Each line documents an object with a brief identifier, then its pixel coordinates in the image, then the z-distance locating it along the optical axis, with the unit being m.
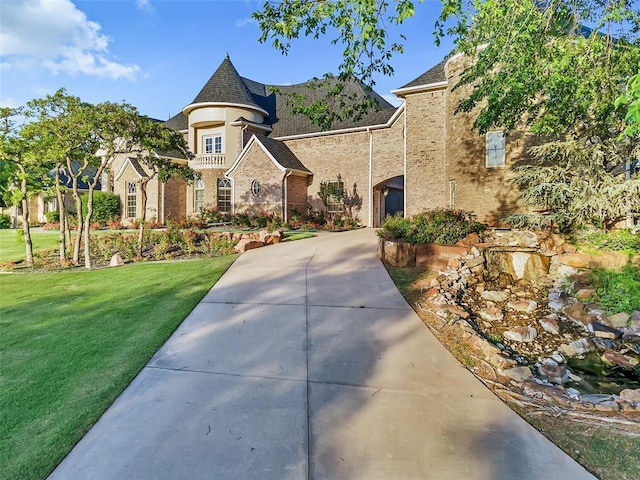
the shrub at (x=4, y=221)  26.34
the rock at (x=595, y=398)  3.49
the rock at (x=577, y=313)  5.86
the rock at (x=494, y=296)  6.78
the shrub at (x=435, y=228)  8.70
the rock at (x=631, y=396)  3.43
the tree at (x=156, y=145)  10.54
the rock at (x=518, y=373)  3.88
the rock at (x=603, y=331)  5.29
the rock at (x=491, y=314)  5.90
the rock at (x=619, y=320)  5.55
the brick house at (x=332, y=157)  13.39
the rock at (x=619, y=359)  4.51
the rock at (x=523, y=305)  6.35
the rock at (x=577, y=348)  4.85
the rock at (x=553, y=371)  4.11
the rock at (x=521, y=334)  5.20
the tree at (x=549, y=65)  4.93
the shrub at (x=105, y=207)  24.90
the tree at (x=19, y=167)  9.70
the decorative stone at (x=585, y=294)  6.41
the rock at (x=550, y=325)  5.55
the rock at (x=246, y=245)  11.19
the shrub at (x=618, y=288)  5.85
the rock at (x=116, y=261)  10.20
